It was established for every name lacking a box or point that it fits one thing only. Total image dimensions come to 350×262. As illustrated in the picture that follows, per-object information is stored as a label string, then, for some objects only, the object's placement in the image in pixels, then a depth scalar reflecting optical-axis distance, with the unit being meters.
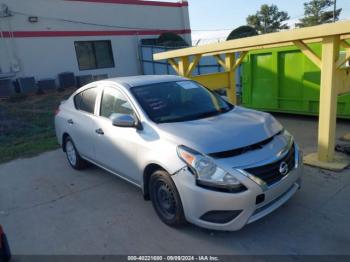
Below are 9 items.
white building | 14.72
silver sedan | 2.86
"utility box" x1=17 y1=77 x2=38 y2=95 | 14.48
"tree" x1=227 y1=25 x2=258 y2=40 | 16.84
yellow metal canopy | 4.07
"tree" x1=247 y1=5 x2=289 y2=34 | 59.59
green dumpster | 7.08
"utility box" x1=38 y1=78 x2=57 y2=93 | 14.79
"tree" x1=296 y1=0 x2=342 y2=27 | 56.44
